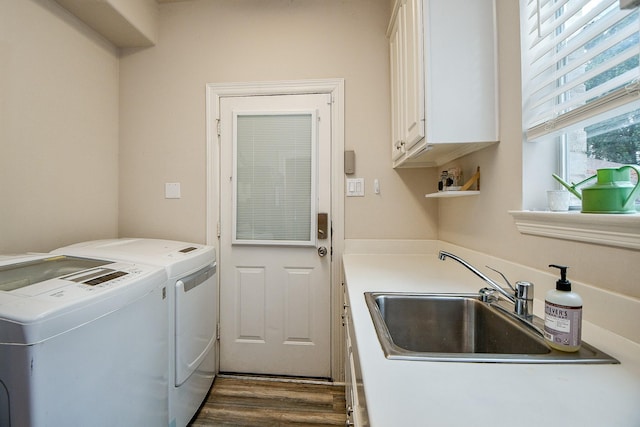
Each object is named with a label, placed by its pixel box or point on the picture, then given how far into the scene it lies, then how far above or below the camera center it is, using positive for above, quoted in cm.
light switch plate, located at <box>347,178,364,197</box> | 192 +19
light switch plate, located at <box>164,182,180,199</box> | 203 +17
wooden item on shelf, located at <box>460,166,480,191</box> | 134 +16
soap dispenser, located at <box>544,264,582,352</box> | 61 -24
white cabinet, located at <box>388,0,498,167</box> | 117 +61
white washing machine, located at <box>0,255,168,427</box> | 72 -42
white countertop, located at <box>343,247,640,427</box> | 43 -33
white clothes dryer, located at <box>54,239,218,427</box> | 133 -52
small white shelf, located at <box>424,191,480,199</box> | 130 +10
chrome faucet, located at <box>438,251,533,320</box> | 81 -27
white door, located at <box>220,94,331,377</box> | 193 -17
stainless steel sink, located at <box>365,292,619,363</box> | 90 -40
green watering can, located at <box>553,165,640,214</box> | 70 +5
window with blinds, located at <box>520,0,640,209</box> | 71 +40
